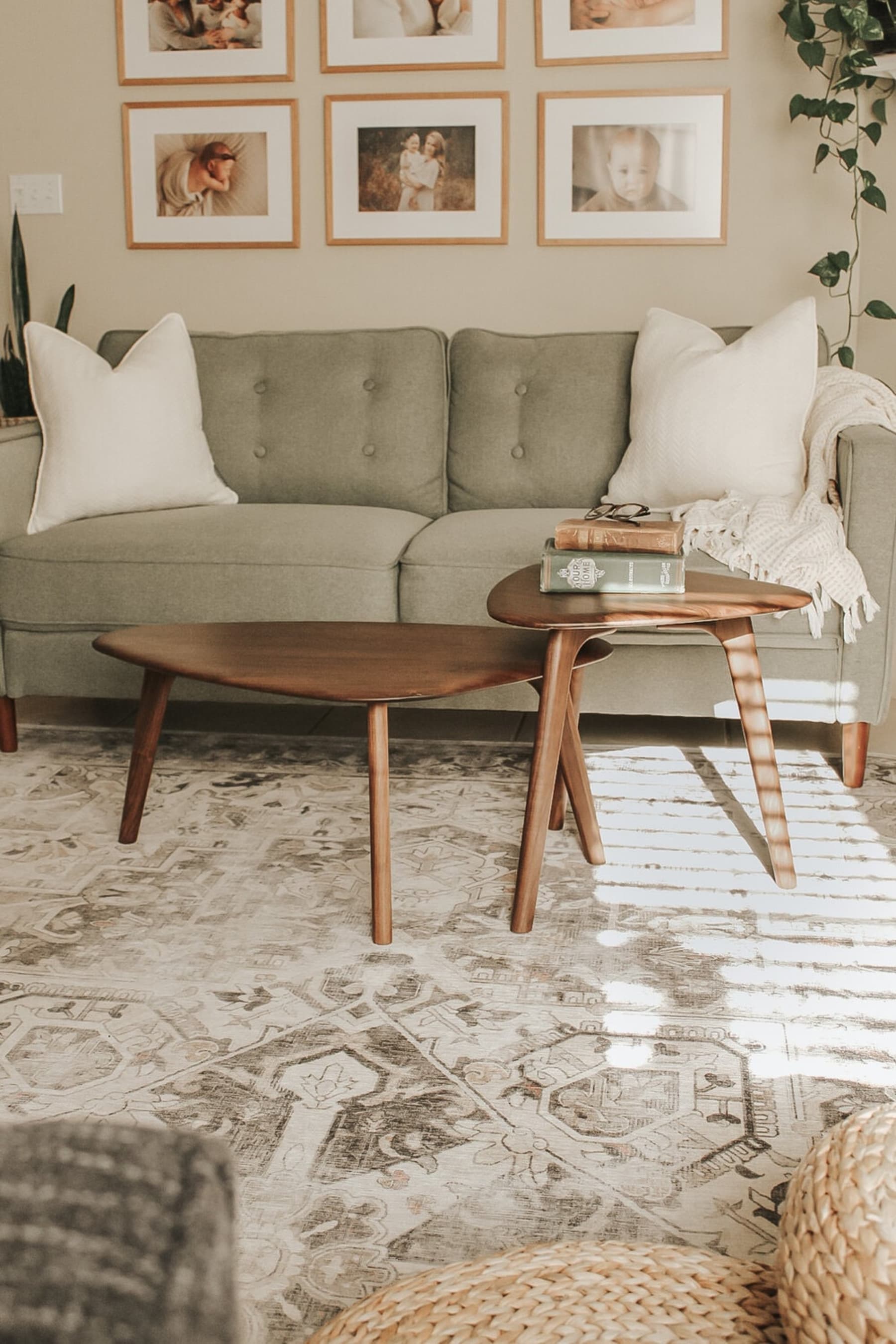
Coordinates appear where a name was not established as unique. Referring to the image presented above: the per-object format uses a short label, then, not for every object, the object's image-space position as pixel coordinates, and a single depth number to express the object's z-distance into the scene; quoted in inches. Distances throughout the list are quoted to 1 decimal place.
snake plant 139.0
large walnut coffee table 73.4
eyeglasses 84.3
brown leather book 80.0
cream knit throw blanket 97.5
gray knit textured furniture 16.7
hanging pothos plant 121.7
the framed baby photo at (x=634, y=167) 132.4
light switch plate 145.0
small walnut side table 74.8
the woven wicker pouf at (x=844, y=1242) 31.3
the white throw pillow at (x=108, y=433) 117.2
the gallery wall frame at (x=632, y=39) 129.6
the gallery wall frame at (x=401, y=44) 133.3
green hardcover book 79.0
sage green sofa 101.5
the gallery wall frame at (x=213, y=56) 136.8
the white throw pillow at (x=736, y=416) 111.3
